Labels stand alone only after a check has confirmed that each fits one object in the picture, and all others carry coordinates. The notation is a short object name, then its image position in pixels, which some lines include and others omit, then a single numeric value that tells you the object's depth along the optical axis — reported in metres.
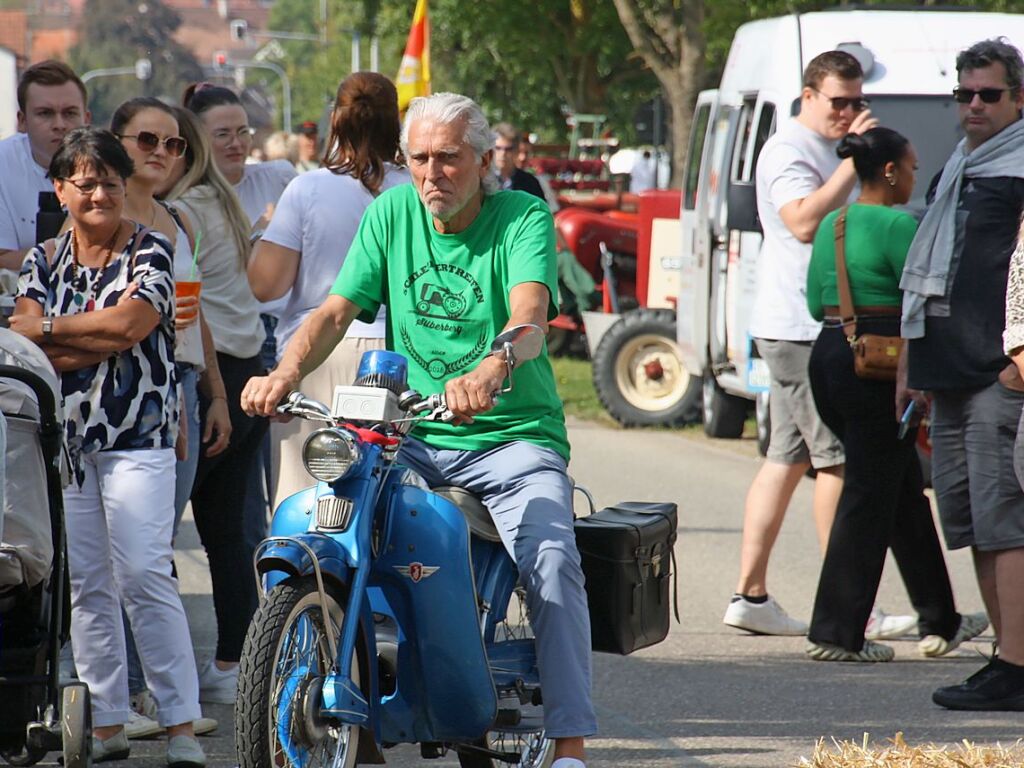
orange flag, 35.44
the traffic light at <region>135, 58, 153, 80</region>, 170.87
